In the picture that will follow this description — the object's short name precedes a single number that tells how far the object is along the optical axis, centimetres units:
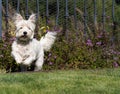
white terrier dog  1011
